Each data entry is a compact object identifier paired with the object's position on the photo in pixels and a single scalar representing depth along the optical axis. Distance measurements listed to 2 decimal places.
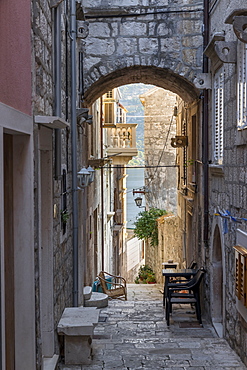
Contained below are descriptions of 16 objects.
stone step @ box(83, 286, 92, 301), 10.86
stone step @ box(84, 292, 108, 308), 10.90
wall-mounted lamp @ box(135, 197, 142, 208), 21.09
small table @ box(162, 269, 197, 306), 10.70
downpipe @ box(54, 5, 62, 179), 6.28
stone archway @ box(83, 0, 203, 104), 10.18
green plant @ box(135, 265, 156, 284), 20.78
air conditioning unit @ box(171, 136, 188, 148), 13.96
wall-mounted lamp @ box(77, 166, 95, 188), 9.12
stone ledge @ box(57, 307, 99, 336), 6.52
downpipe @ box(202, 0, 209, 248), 10.00
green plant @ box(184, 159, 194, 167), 12.40
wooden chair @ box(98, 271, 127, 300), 12.69
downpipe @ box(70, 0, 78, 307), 8.39
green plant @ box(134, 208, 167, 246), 22.16
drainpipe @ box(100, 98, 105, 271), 17.09
